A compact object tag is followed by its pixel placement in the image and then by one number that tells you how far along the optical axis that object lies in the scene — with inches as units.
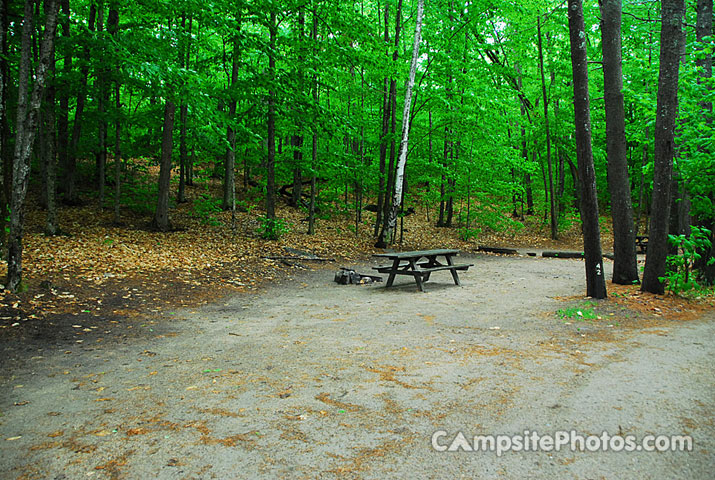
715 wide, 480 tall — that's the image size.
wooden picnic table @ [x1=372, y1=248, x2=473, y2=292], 341.9
